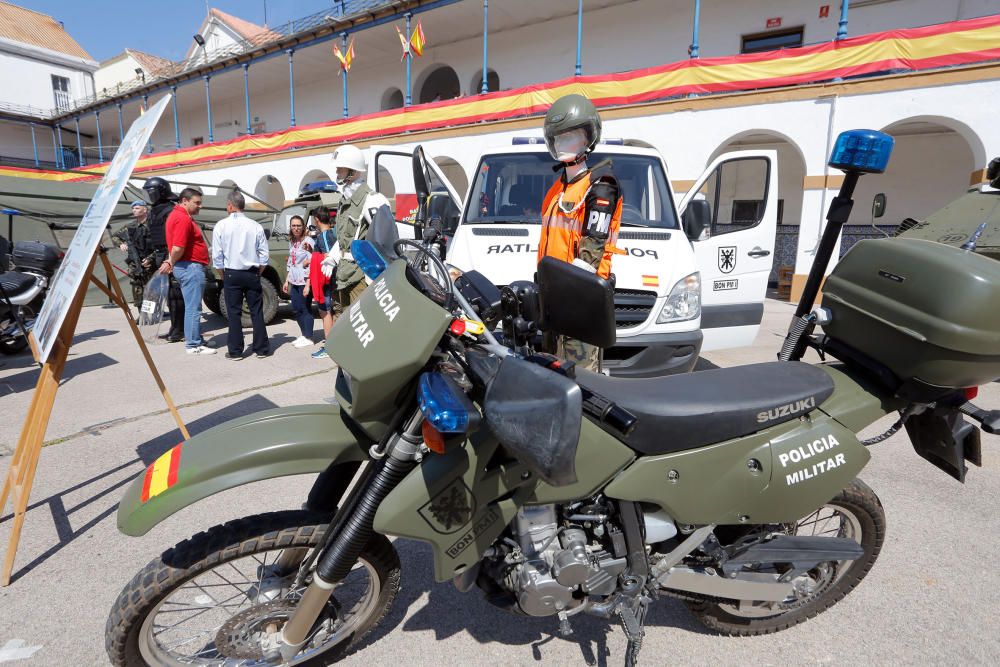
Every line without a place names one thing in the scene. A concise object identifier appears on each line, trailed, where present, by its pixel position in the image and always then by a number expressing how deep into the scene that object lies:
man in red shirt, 5.79
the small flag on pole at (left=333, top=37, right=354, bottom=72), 19.33
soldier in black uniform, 6.62
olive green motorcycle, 1.41
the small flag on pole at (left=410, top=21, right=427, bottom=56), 17.60
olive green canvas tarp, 8.80
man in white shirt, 5.84
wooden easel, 2.34
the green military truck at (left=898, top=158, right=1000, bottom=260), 4.71
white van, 3.71
